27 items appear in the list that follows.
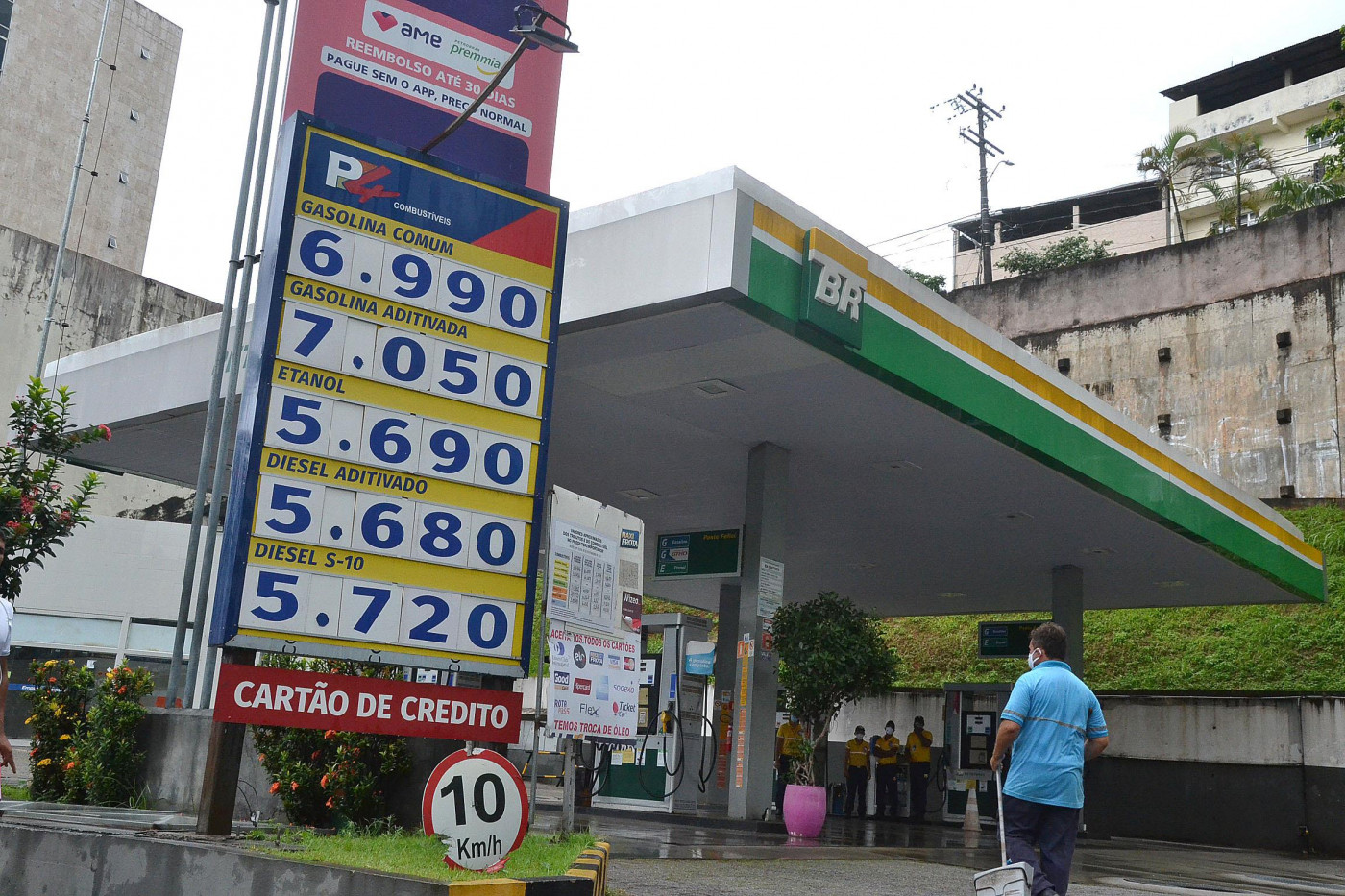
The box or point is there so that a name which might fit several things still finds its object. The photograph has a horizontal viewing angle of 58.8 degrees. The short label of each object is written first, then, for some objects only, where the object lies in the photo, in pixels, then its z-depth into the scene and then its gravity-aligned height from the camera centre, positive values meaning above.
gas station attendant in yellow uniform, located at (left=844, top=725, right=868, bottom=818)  19.72 -0.69
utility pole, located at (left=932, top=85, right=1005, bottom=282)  44.09 +21.92
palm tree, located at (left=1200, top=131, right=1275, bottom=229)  40.28 +20.25
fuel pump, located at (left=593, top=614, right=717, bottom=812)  15.55 -0.26
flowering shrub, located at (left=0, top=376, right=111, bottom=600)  9.75 +1.56
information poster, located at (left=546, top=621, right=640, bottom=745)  7.44 +0.17
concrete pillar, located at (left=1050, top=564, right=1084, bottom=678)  19.39 +2.23
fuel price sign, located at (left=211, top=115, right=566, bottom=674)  6.20 +1.50
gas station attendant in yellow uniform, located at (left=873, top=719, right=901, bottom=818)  20.48 -0.69
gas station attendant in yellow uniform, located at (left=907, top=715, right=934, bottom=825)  20.23 -0.61
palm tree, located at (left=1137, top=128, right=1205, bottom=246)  40.28 +19.78
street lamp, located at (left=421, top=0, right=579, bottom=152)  6.53 +3.63
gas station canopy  9.71 +3.20
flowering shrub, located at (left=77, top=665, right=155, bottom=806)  8.80 -0.52
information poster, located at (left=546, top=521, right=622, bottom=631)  7.55 +0.84
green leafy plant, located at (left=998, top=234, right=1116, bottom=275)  50.09 +20.04
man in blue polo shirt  5.71 -0.12
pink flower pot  12.53 -0.88
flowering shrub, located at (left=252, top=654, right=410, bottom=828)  7.34 -0.46
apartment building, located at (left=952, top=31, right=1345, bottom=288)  51.38 +26.37
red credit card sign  5.96 -0.04
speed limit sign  5.11 -0.45
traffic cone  17.34 -1.18
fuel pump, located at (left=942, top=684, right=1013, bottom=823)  19.05 -0.07
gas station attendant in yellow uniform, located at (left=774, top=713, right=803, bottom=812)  13.21 -0.33
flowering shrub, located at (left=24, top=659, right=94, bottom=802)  9.27 -0.36
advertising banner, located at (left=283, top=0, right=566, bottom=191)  7.82 +4.08
